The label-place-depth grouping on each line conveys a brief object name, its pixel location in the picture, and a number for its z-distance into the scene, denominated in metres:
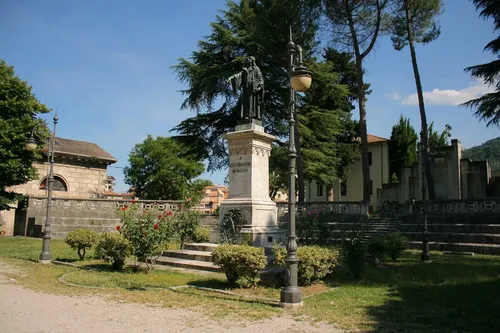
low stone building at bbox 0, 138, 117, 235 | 32.12
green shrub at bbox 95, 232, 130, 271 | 10.68
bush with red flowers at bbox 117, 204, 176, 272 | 10.16
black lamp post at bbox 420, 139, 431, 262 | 13.33
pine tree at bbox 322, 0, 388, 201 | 24.25
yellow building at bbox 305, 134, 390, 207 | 45.28
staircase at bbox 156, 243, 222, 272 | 10.97
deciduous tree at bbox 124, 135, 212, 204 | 45.12
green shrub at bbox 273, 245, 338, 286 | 8.68
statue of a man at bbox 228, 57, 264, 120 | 13.07
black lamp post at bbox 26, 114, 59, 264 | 12.84
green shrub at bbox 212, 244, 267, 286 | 8.37
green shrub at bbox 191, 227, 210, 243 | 13.58
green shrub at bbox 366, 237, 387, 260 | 12.27
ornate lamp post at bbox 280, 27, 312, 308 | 7.05
